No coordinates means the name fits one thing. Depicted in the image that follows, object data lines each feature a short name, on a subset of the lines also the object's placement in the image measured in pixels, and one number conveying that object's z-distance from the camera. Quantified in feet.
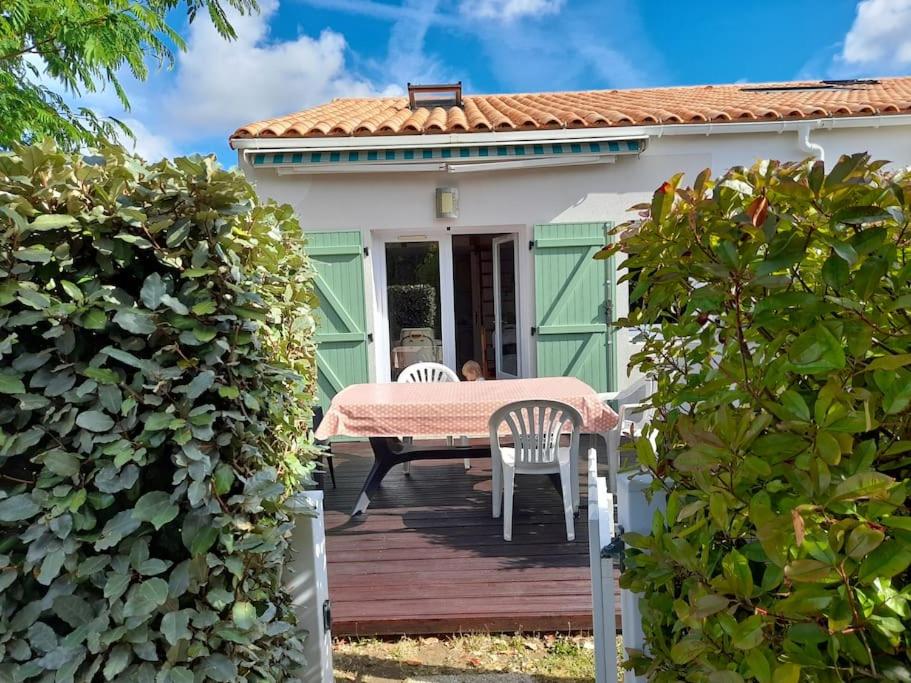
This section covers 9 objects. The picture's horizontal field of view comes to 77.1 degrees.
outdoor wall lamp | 21.74
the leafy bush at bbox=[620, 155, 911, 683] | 2.40
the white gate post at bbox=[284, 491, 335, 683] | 6.47
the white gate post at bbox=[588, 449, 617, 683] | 5.90
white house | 21.08
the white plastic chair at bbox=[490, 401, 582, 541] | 12.89
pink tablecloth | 14.30
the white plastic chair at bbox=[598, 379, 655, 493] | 15.54
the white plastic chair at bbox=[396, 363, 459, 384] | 19.45
